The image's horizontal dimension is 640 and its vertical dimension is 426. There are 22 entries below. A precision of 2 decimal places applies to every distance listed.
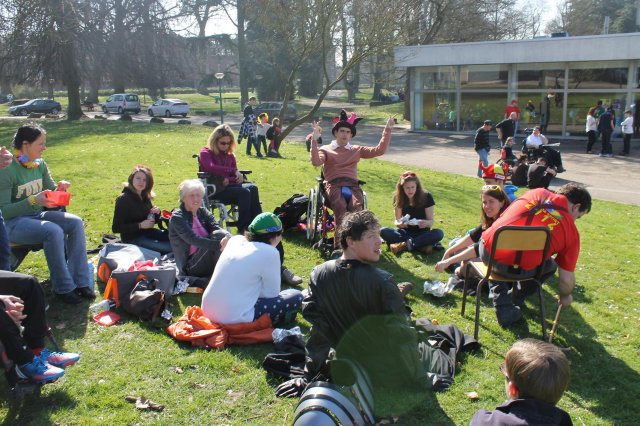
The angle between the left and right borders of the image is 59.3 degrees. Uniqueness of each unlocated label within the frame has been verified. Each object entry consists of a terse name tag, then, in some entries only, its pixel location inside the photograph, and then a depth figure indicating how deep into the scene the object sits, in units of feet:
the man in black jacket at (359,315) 11.75
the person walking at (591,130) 68.33
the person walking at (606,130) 66.33
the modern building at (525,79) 74.90
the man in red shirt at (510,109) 72.74
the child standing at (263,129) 59.37
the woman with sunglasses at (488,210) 17.98
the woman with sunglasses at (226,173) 25.14
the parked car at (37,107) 136.84
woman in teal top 17.12
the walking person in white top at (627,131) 65.72
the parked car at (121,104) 132.77
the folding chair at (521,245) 14.62
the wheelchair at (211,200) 24.43
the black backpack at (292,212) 26.71
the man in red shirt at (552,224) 15.17
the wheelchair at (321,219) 23.98
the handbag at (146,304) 16.55
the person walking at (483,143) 51.26
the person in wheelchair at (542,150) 47.32
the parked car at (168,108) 129.59
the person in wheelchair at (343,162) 23.38
